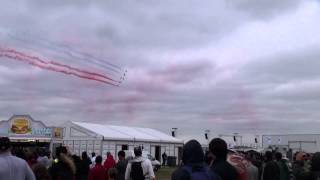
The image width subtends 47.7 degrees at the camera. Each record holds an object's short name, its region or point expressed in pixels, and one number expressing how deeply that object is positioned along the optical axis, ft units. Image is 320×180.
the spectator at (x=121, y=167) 27.71
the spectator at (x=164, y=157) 114.29
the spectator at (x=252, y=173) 22.38
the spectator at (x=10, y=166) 13.00
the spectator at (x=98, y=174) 26.83
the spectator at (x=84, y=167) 30.56
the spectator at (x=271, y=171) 23.90
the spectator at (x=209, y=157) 13.43
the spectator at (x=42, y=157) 28.21
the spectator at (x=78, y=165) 30.19
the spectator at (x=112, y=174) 23.91
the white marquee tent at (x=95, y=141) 88.63
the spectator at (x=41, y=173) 15.12
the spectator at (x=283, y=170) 23.98
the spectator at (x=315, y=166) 15.03
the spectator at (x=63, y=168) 18.82
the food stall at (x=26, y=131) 97.07
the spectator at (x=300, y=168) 16.47
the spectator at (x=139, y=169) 23.17
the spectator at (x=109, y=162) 36.00
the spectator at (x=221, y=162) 12.96
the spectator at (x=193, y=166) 10.78
